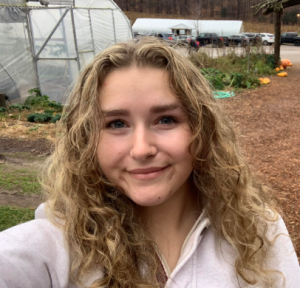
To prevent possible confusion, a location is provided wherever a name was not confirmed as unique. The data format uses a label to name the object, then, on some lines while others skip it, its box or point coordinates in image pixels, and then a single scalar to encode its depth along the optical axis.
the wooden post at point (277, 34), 13.49
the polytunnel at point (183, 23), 46.31
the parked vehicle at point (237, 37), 33.94
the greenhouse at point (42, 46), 8.73
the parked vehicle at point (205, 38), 33.16
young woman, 1.07
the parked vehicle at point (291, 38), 36.22
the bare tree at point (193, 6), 49.33
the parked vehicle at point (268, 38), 35.22
